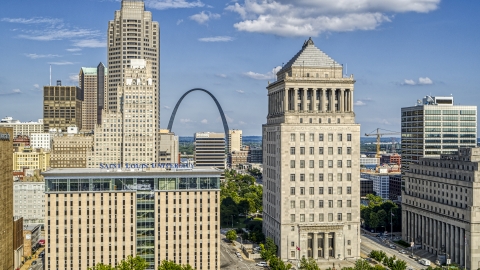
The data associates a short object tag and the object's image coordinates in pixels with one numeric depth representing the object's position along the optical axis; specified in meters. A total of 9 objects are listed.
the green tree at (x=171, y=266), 150.50
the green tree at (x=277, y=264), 168.62
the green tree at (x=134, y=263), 147.75
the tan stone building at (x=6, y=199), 168.50
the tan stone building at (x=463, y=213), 180.75
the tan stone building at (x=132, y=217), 168.38
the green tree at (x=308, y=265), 164.25
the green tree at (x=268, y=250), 184.25
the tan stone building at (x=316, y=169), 186.88
